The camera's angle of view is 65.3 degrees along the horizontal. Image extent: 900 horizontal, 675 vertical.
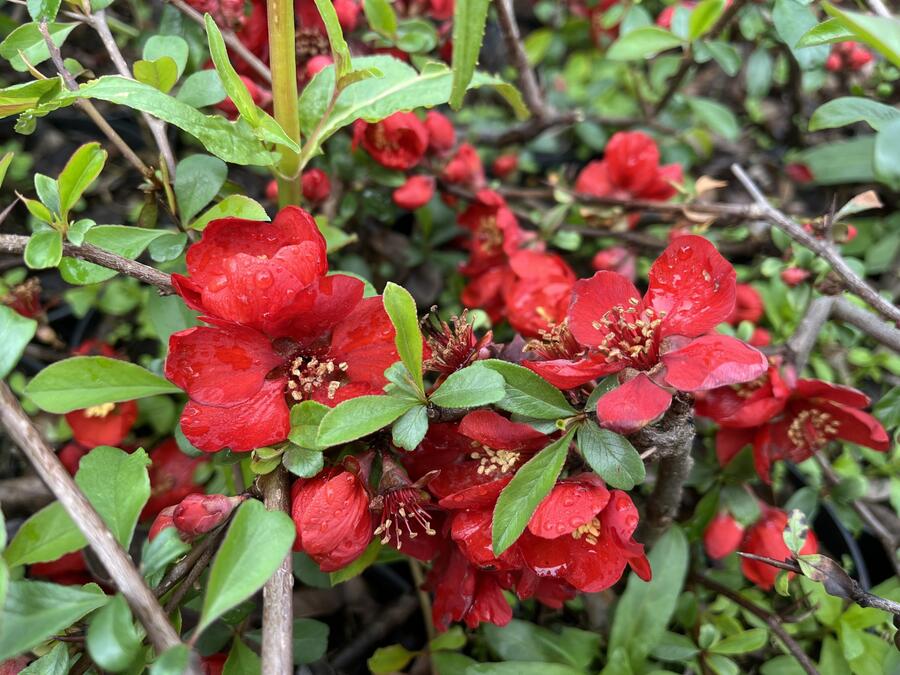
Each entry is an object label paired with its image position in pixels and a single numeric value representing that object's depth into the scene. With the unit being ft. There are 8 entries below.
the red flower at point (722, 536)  0.61
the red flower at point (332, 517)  0.40
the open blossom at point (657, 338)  0.39
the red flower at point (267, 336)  0.40
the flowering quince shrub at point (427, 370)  0.40
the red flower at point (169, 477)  0.66
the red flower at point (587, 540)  0.40
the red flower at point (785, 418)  0.55
